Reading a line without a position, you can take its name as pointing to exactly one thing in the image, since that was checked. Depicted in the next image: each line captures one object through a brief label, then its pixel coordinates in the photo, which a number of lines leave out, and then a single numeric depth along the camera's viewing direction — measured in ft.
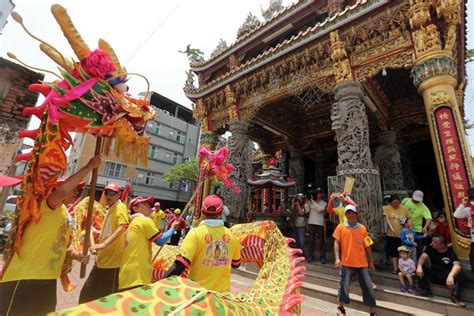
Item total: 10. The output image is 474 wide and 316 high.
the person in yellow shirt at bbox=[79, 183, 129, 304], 8.23
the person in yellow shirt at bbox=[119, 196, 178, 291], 7.80
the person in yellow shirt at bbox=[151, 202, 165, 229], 25.36
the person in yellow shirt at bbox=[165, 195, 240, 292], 6.36
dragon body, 2.17
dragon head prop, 5.41
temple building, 15.97
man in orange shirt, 11.71
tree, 77.36
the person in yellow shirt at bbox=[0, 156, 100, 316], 5.05
